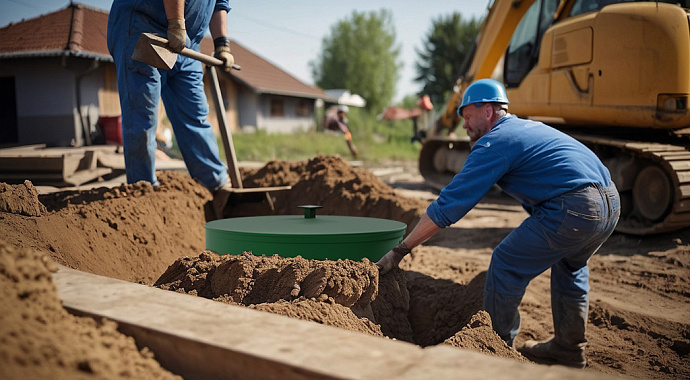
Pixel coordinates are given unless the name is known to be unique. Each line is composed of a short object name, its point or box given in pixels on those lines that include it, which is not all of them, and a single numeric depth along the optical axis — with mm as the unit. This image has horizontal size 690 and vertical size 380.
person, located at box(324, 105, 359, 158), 18625
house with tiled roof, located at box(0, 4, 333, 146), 12289
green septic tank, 3023
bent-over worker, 3010
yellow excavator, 5273
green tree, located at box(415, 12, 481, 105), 41688
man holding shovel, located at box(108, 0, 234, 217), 3932
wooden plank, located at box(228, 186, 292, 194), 4668
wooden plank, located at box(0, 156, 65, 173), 5184
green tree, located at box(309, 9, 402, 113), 53250
